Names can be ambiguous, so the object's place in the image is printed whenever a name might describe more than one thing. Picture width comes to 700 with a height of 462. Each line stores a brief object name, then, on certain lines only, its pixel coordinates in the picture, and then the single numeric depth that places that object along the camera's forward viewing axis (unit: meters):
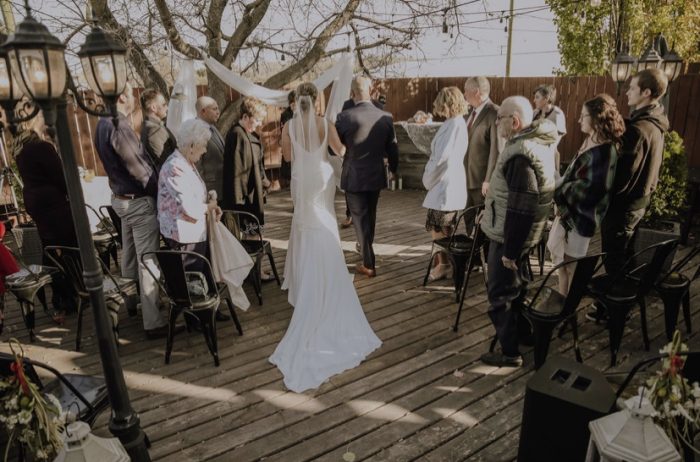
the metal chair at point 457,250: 4.04
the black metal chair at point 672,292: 3.35
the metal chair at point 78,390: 2.08
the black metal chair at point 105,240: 4.51
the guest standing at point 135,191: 3.40
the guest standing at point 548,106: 5.34
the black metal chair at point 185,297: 3.07
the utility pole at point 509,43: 17.70
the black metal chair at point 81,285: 3.35
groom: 4.29
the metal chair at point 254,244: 4.22
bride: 3.46
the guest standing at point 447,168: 4.02
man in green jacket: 2.62
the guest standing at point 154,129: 3.86
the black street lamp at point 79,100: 1.64
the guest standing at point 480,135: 4.20
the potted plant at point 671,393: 1.51
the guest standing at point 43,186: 3.57
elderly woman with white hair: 3.21
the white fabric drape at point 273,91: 5.76
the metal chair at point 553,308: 2.80
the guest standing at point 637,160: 3.29
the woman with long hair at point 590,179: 2.98
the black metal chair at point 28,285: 3.64
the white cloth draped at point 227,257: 3.61
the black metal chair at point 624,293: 3.09
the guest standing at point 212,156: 4.30
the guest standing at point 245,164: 4.15
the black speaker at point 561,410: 1.98
